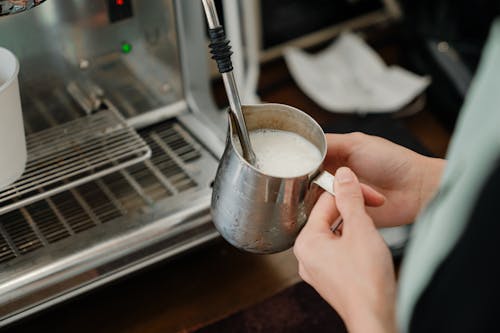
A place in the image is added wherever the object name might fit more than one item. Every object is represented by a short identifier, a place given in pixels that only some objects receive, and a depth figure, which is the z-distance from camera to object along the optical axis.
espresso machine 0.69
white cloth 1.16
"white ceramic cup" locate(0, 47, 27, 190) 0.60
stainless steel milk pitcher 0.54
